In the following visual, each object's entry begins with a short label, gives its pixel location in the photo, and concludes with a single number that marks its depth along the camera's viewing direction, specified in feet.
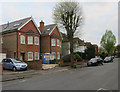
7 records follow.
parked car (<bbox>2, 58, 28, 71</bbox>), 50.08
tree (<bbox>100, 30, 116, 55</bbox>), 205.77
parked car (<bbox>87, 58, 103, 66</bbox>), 80.79
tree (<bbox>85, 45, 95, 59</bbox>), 114.75
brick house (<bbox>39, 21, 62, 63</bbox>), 90.84
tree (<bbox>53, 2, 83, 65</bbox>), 66.80
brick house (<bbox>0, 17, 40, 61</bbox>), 73.00
